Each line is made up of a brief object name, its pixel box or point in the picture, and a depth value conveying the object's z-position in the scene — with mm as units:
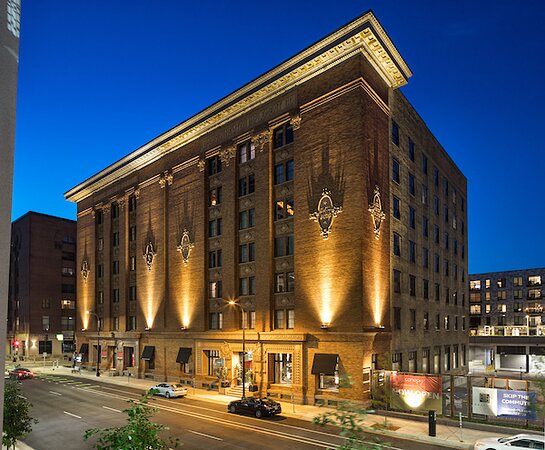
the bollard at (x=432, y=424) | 29328
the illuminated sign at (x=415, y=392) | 32906
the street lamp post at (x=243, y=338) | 41297
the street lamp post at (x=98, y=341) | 67562
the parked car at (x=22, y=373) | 62094
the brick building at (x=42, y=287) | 102938
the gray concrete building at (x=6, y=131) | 9344
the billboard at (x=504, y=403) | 29312
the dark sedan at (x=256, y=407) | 35656
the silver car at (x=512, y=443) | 23422
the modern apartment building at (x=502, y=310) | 82062
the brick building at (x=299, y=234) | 40750
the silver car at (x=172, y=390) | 45500
